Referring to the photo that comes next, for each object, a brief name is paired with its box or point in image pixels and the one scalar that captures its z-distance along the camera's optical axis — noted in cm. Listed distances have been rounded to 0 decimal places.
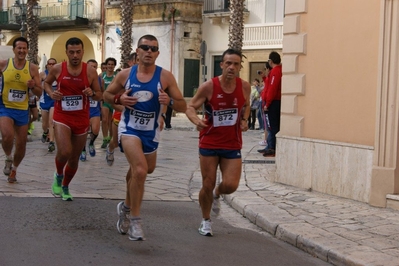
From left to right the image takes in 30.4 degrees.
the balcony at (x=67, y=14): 4175
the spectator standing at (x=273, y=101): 1491
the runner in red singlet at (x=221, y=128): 765
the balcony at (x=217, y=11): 3584
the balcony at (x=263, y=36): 3309
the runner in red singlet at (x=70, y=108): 933
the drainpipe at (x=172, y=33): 3650
